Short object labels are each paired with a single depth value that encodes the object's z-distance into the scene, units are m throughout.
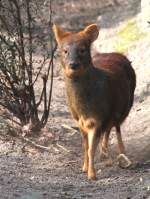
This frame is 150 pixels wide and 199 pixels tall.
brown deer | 15.61
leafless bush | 19.58
